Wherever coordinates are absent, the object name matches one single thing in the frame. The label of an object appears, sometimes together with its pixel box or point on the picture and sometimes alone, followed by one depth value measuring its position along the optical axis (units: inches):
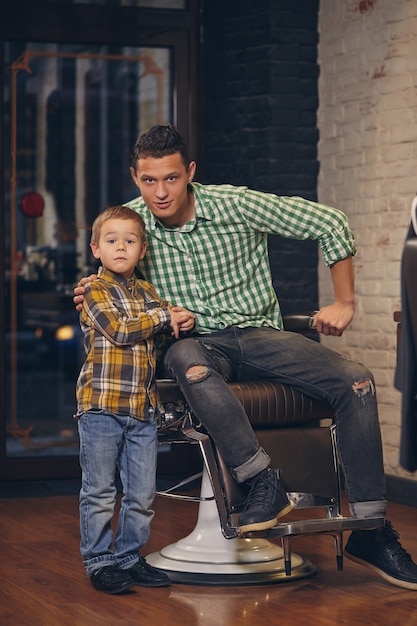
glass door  277.2
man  175.8
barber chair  176.7
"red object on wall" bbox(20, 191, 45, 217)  277.8
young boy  177.9
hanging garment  134.4
